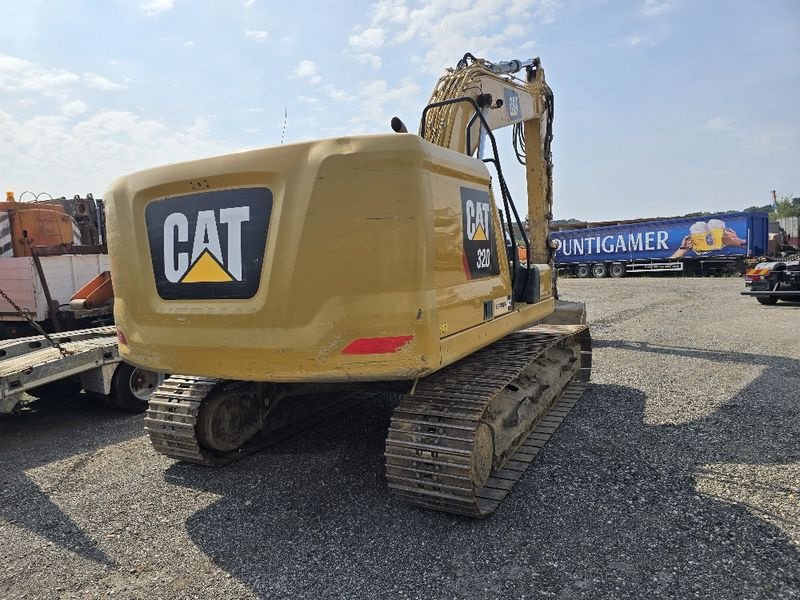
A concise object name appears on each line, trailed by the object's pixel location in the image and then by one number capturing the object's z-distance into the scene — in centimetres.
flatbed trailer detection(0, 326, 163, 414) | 516
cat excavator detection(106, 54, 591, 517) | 300
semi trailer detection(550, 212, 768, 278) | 2512
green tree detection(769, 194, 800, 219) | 5713
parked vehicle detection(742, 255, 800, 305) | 1367
